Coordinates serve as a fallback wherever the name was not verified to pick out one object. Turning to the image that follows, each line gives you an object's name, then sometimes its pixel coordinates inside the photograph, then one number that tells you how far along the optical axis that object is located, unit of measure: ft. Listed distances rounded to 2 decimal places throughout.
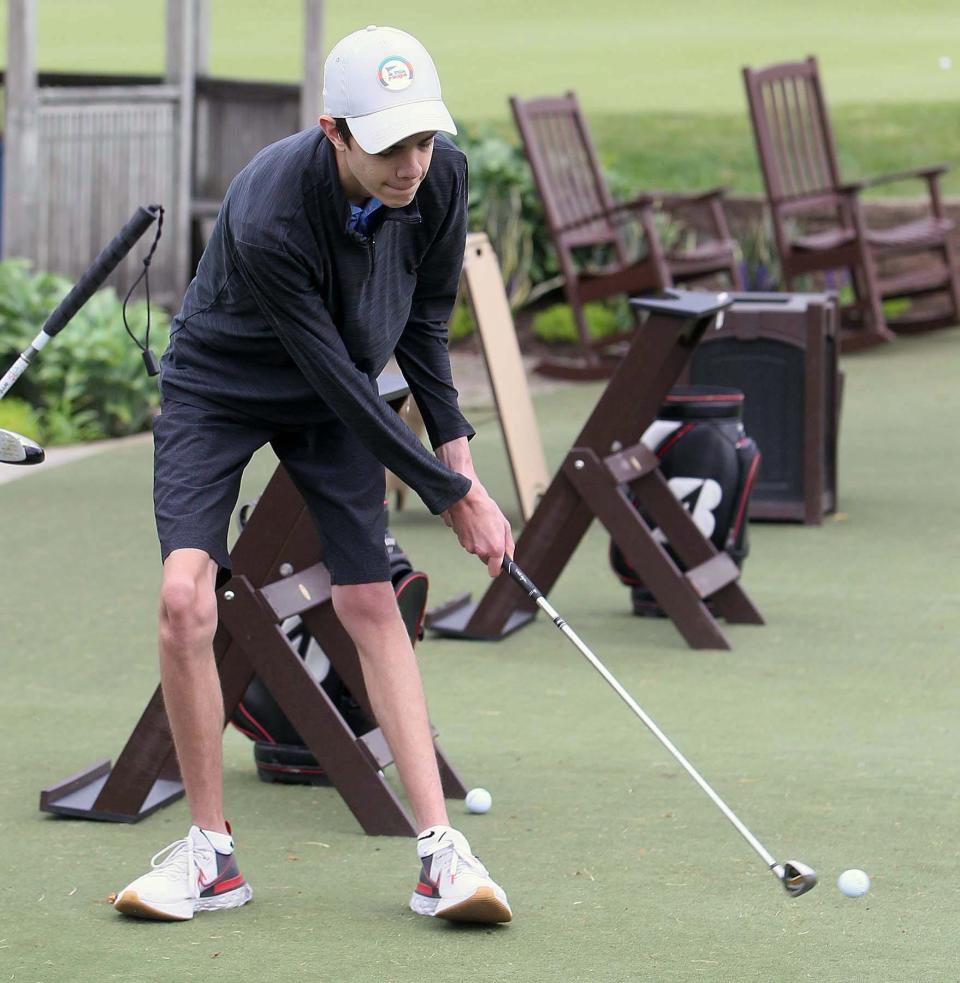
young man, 22.82
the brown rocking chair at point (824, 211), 79.05
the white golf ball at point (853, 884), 24.70
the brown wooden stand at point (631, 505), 38.06
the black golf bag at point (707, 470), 41.81
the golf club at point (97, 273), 26.48
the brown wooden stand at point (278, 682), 28.09
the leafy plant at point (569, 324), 86.84
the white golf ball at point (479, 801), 28.76
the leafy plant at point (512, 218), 89.51
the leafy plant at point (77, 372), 64.64
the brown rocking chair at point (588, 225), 76.38
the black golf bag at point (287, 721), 29.86
